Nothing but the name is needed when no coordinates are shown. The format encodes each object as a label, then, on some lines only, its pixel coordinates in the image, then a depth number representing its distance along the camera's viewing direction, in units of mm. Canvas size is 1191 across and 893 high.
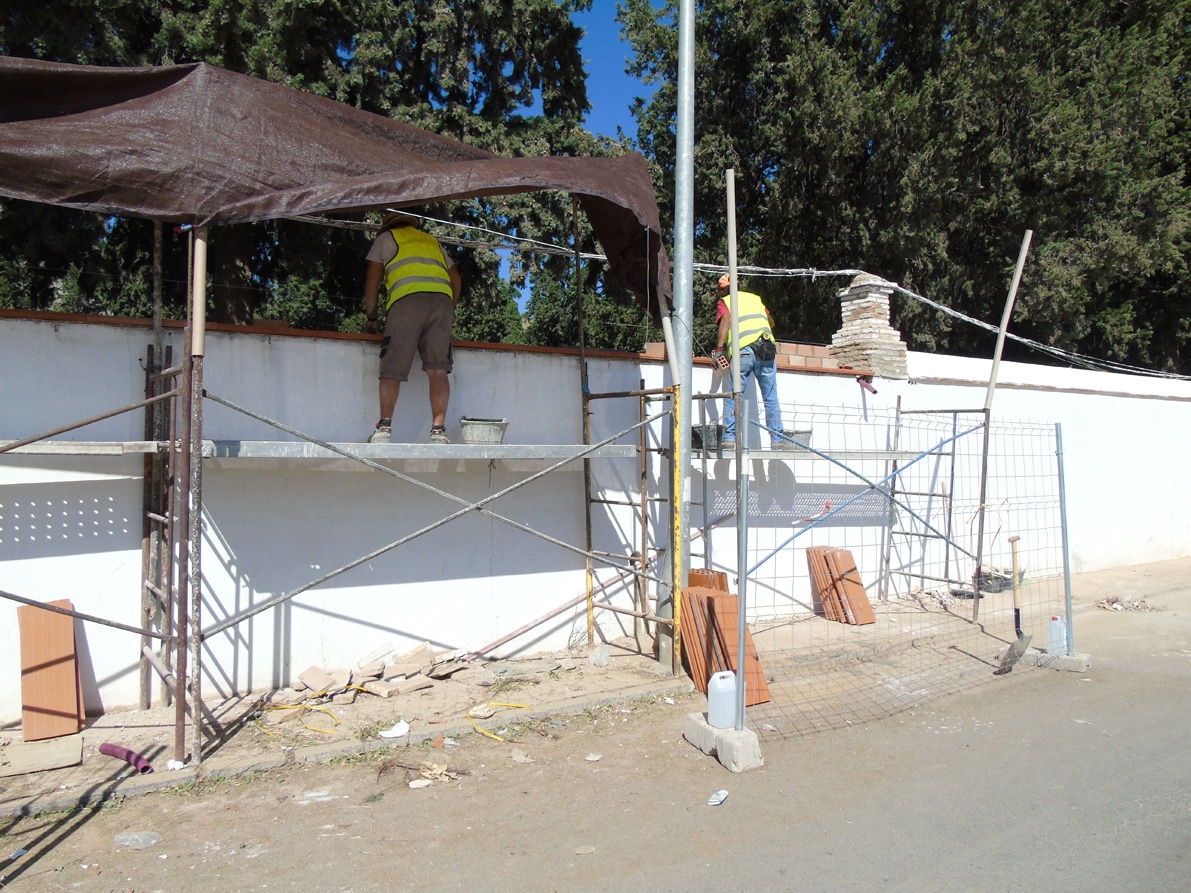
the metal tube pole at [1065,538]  6278
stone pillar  8617
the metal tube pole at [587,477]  6387
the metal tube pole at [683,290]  5828
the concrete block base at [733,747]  4363
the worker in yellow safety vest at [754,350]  6992
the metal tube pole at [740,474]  4400
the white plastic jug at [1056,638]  6301
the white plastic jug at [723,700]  4551
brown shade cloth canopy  3936
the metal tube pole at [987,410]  7438
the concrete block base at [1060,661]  6230
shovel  6090
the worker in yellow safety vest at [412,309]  5328
